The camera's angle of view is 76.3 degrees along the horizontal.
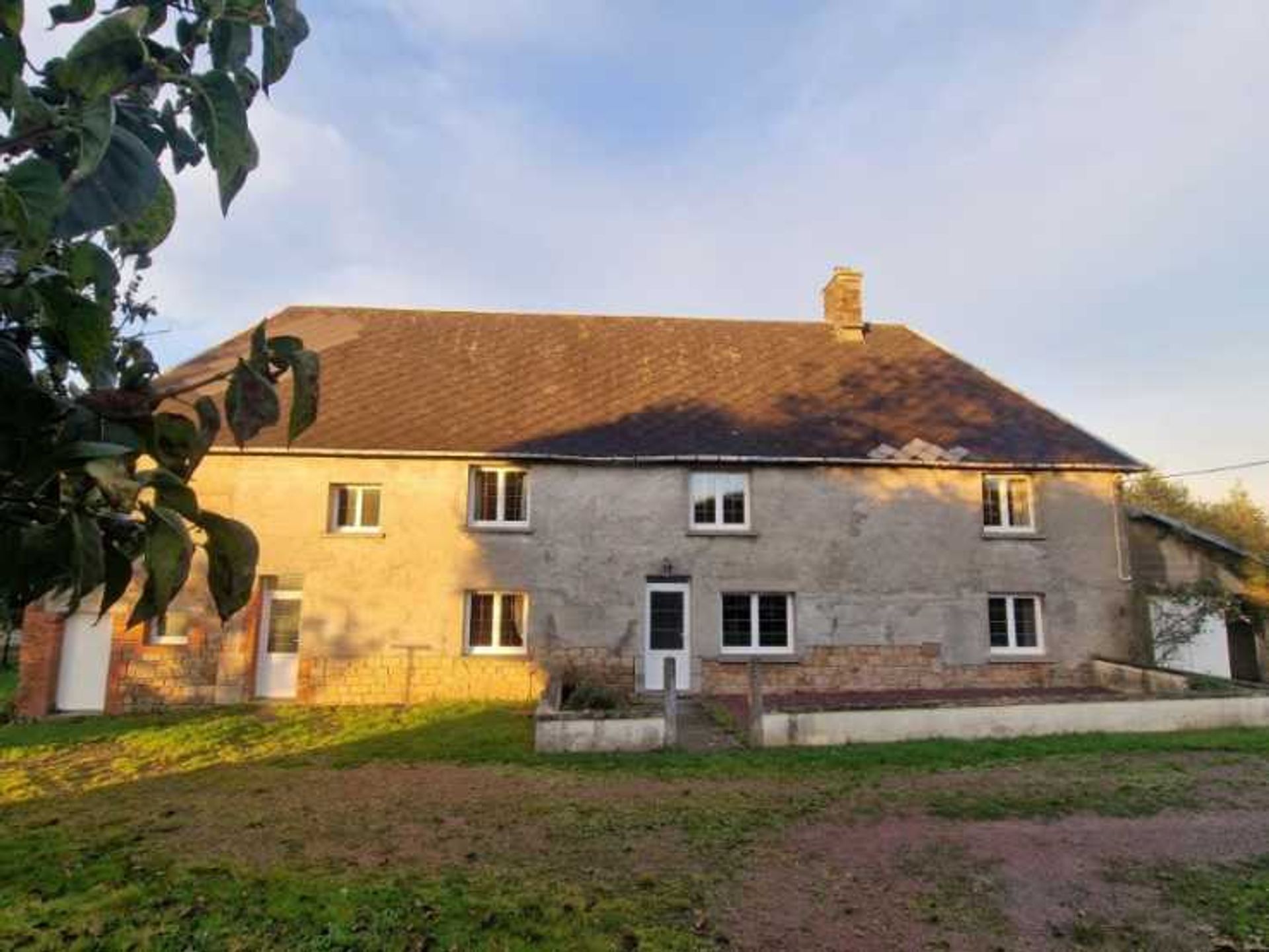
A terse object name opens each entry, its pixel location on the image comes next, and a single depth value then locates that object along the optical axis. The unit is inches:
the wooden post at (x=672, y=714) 450.3
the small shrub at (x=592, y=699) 532.1
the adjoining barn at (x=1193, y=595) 684.1
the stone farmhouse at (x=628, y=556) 615.2
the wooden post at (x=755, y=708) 450.0
